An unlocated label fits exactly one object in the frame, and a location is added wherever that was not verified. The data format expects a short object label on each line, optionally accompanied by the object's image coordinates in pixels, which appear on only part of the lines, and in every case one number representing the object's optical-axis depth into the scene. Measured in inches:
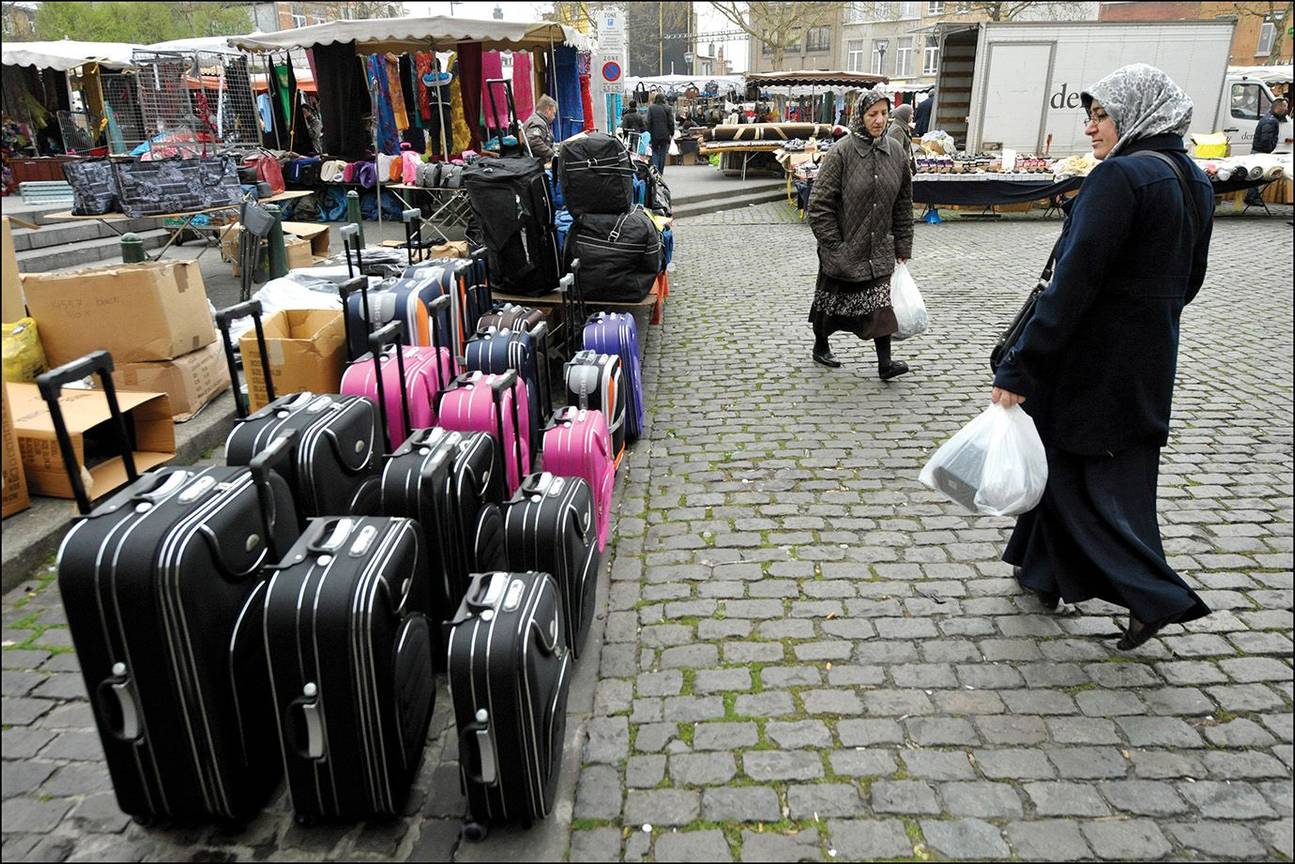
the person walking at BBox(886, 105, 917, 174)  238.5
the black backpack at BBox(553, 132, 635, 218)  244.8
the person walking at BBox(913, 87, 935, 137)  781.9
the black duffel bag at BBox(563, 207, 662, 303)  248.4
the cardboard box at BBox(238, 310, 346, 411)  177.3
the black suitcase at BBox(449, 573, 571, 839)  93.6
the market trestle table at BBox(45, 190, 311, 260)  333.7
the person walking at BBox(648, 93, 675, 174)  861.8
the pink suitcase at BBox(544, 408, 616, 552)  155.4
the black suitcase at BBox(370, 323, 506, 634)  117.8
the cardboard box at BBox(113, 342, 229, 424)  202.8
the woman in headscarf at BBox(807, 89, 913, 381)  229.3
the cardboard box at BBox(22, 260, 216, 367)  196.7
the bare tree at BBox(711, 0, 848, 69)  1627.7
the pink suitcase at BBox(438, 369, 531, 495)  153.3
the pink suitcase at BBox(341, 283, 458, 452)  156.5
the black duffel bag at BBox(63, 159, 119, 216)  323.3
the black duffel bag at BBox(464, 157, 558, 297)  243.6
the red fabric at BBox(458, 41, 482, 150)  506.0
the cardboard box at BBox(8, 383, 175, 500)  169.0
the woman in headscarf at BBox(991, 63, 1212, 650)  114.7
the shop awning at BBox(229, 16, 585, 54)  395.9
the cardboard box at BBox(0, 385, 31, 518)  161.3
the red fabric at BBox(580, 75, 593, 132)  590.3
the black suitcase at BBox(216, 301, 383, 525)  117.5
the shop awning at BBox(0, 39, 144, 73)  576.4
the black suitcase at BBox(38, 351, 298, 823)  84.5
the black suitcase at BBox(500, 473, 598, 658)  122.9
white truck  636.7
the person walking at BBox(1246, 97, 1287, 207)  650.8
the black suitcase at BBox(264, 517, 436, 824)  89.8
